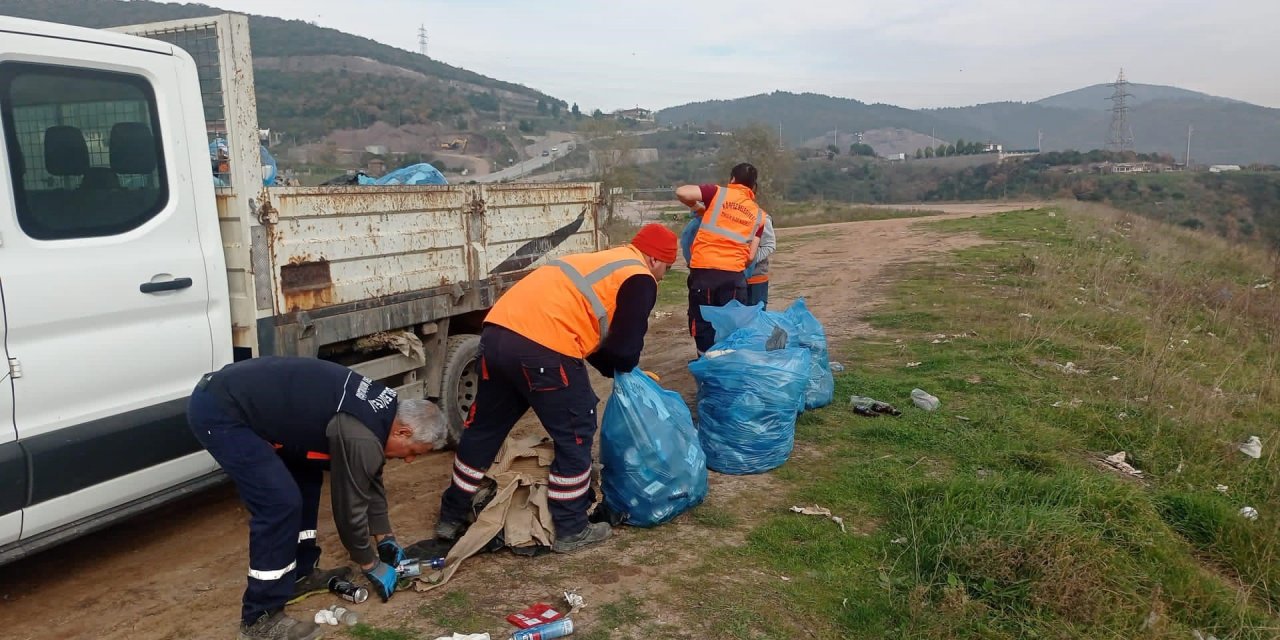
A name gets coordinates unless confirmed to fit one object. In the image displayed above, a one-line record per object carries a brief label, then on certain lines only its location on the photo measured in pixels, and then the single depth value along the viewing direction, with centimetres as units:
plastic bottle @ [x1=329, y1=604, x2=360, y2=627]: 293
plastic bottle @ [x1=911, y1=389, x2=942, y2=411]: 558
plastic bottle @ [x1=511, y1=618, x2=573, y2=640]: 282
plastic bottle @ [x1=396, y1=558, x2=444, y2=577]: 323
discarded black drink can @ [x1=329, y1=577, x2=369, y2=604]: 308
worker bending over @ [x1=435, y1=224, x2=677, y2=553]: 341
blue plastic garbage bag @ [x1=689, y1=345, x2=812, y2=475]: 440
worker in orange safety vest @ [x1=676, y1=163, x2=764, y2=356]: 572
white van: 288
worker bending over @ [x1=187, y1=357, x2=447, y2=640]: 278
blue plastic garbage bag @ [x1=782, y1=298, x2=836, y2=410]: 546
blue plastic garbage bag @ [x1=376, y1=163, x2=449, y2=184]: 513
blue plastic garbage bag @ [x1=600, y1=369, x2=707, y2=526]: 375
